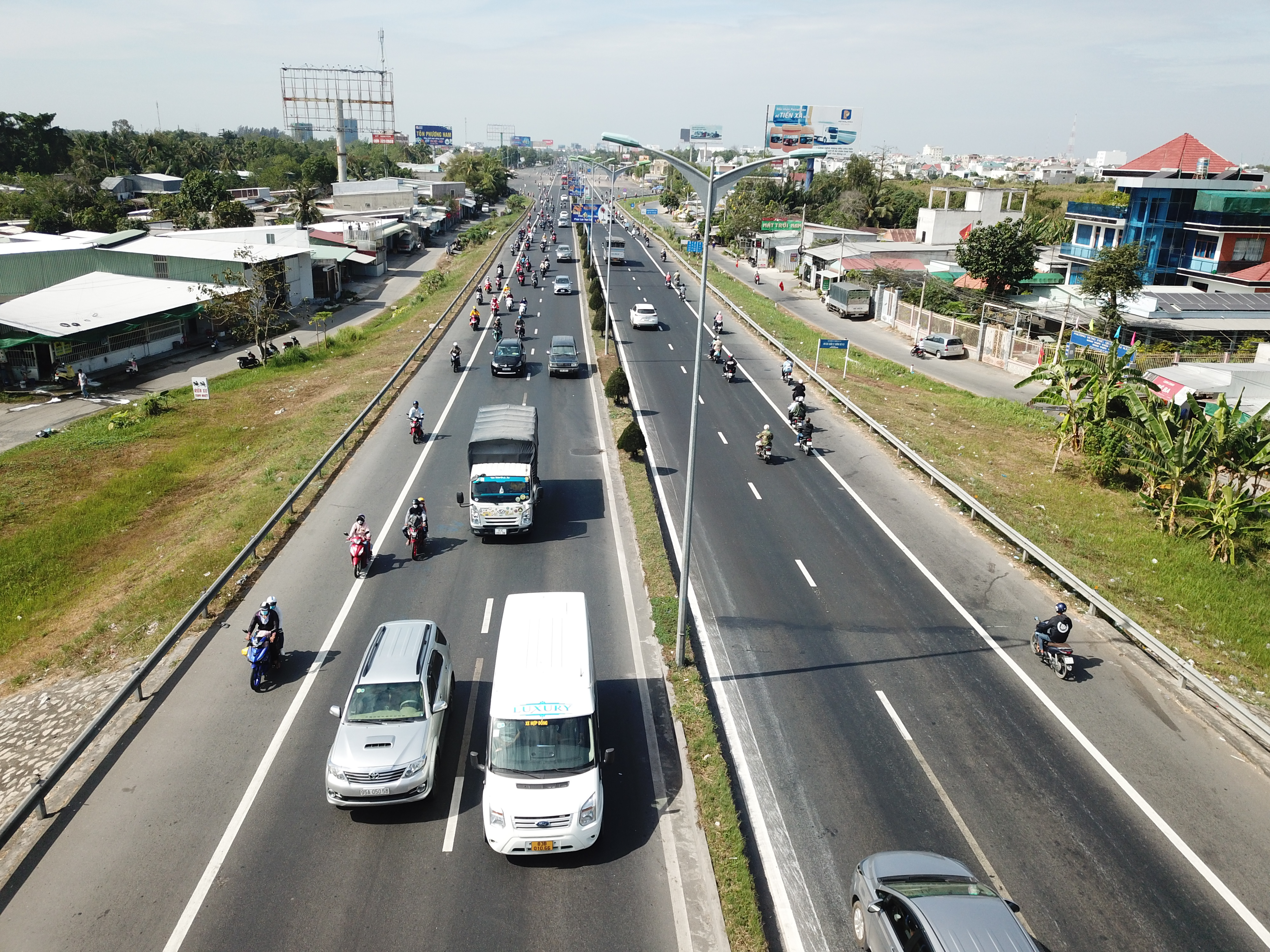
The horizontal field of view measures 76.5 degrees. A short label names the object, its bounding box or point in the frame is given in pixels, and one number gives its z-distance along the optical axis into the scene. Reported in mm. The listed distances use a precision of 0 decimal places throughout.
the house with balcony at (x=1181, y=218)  52906
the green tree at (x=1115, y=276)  49219
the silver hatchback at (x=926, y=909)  8820
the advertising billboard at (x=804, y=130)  130125
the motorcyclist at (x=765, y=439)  28984
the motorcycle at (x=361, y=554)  19750
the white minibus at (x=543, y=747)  11234
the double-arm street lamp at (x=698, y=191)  14031
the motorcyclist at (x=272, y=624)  15648
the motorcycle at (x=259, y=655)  15359
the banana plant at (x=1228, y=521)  22016
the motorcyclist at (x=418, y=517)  20891
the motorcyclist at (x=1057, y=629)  16656
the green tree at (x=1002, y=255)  56531
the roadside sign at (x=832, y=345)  36594
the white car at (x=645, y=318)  52781
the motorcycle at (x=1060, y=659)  16406
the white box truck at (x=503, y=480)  21812
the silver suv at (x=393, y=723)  12094
